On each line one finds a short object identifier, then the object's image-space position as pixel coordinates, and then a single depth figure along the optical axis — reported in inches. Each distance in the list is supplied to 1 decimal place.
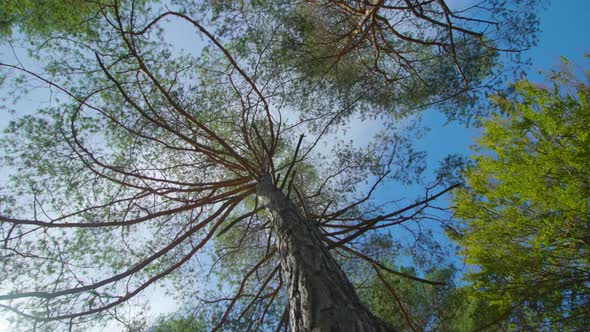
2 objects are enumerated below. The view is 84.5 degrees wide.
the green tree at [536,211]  154.8
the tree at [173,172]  138.8
